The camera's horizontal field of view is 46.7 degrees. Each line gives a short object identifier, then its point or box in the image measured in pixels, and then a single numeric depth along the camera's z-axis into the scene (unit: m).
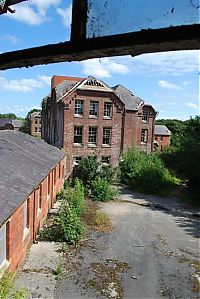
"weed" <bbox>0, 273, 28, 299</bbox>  5.16
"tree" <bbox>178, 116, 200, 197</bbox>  20.66
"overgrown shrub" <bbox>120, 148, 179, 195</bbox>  21.63
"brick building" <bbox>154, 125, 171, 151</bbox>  44.82
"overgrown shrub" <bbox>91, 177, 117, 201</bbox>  18.57
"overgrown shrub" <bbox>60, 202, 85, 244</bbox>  11.14
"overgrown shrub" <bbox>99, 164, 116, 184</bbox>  21.39
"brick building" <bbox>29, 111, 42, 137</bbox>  51.22
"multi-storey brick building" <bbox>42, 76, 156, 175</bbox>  21.72
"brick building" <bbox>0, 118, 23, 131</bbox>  60.84
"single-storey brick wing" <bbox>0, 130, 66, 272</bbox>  7.33
